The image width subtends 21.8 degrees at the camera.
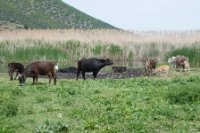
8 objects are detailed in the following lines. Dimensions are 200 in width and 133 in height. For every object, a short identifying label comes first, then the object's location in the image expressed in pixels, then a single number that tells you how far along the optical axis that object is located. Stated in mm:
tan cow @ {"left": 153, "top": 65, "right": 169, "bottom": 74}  24125
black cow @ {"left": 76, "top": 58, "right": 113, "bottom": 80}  23688
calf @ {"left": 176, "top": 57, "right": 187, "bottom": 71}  26275
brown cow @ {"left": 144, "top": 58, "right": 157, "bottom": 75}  24750
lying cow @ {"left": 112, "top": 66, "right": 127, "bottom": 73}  26603
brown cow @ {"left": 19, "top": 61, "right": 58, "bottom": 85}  19844
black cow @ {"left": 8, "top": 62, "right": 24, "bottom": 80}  22319
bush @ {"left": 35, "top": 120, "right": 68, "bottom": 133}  10088
